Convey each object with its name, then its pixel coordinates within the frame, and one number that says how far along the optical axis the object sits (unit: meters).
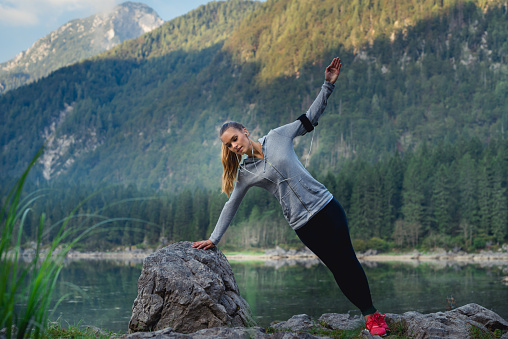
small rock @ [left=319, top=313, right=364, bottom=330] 7.20
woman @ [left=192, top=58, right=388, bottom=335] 5.57
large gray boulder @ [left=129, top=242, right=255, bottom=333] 6.46
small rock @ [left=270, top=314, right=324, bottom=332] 7.25
